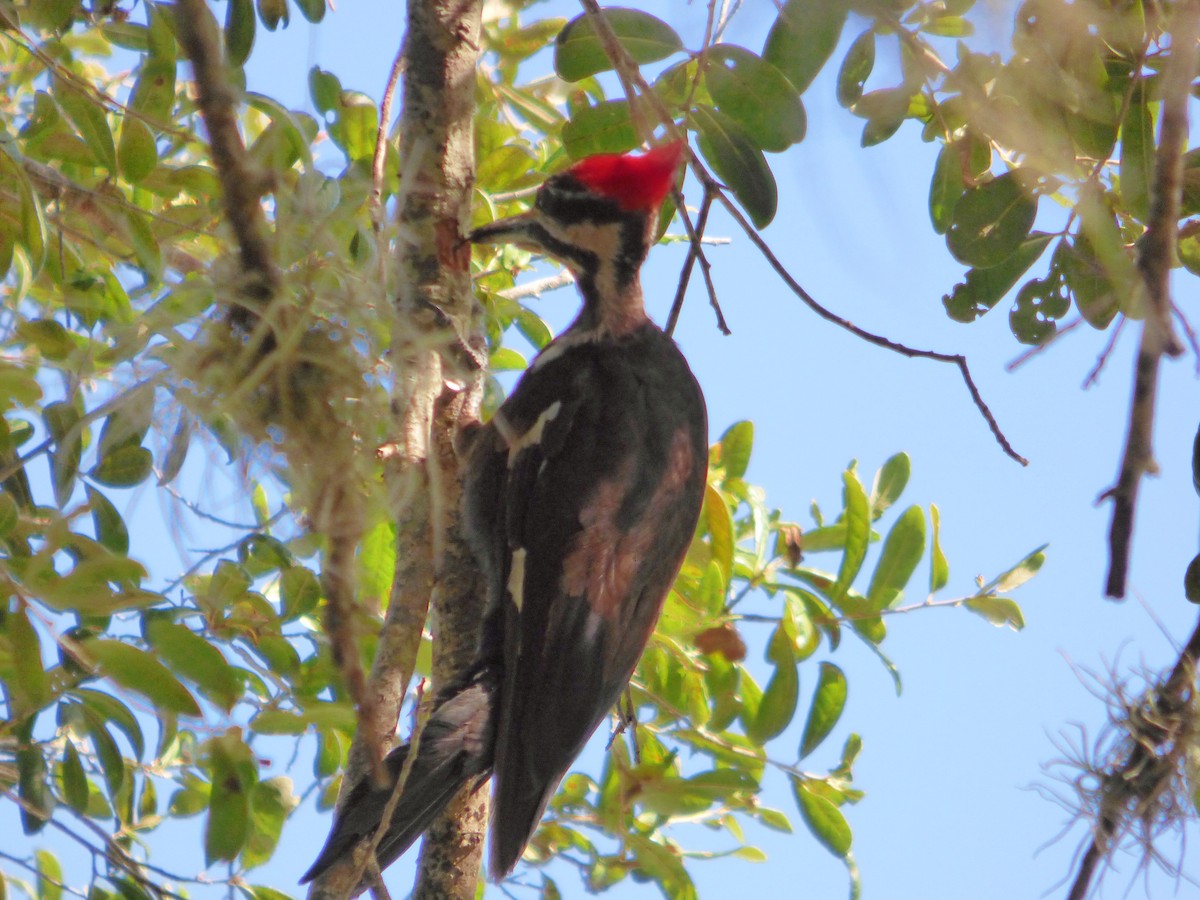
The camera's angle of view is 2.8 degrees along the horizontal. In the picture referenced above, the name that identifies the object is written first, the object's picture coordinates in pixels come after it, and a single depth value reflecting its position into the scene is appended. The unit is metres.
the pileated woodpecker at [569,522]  11.17
